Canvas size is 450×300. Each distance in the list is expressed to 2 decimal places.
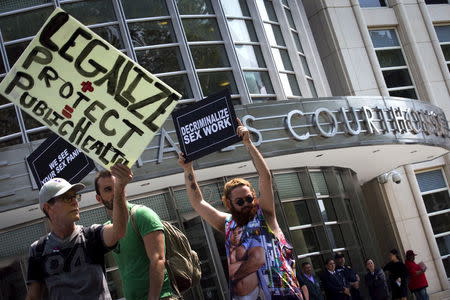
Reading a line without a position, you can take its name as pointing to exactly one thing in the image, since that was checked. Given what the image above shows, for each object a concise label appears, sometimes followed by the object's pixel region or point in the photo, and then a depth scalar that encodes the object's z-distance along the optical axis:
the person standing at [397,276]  21.48
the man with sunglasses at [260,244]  6.51
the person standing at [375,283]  20.56
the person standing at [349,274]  19.52
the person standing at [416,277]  21.88
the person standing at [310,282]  17.56
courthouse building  17.88
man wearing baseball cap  5.63
